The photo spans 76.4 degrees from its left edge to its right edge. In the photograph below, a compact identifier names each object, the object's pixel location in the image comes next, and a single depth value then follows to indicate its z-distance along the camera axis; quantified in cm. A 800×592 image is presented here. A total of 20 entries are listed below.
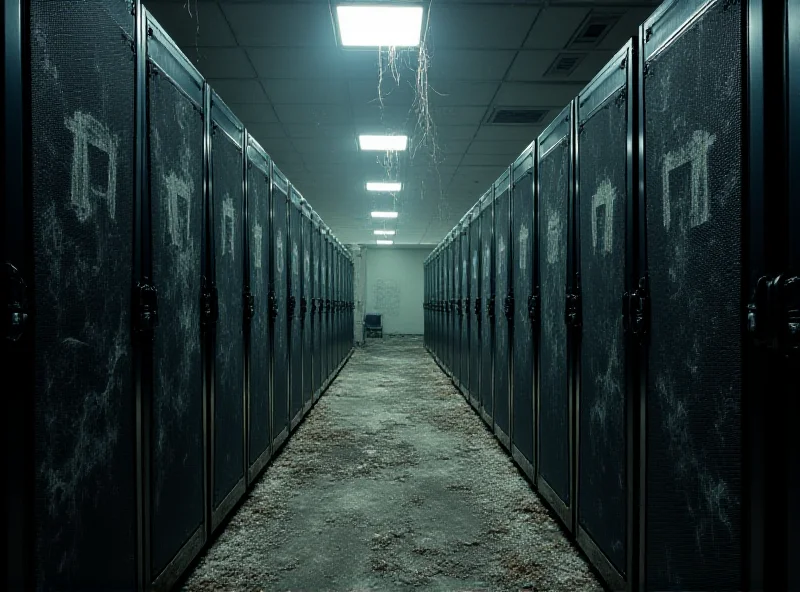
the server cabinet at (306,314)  471
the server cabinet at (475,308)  482
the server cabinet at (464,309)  555
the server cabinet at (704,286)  109
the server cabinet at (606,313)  170
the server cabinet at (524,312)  291
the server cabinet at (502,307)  353
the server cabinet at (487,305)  418
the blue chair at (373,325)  1614
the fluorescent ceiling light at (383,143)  616
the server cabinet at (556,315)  230
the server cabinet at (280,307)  347
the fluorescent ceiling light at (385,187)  853
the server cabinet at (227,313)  229
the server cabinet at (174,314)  164
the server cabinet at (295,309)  409
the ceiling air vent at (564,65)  410
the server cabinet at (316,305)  537
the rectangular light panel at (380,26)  337
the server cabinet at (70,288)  102
